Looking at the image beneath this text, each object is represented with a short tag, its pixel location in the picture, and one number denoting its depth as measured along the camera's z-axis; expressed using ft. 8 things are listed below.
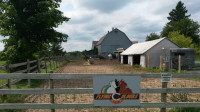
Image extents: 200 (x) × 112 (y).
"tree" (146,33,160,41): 215.31
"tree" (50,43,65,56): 151.68
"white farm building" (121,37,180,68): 61.41
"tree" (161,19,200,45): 170.19
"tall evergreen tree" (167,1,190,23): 195.21
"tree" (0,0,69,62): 32.22
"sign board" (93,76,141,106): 12.42
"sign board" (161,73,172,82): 12.59
